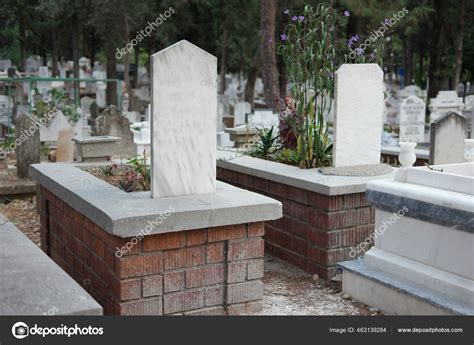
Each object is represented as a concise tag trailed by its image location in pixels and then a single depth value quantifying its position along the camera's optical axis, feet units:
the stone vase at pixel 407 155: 17.38
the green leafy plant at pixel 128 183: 17.67
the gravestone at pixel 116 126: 37.65
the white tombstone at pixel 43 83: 77.20
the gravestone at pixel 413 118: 55.01
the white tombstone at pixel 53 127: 48.21
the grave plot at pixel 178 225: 14.24
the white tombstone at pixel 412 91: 76.33
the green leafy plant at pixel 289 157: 21.80
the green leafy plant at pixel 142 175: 17.78
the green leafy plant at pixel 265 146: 23.77
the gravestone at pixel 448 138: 29.25
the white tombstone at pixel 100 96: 85.10
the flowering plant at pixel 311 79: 21.61
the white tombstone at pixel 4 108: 55.01
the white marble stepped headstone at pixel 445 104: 60.23
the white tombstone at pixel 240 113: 61.41
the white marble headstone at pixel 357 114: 20.26
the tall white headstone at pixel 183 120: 15.23
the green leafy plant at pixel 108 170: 20.76
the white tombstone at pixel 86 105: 70.00
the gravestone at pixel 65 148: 39.27
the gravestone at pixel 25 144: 34.42
